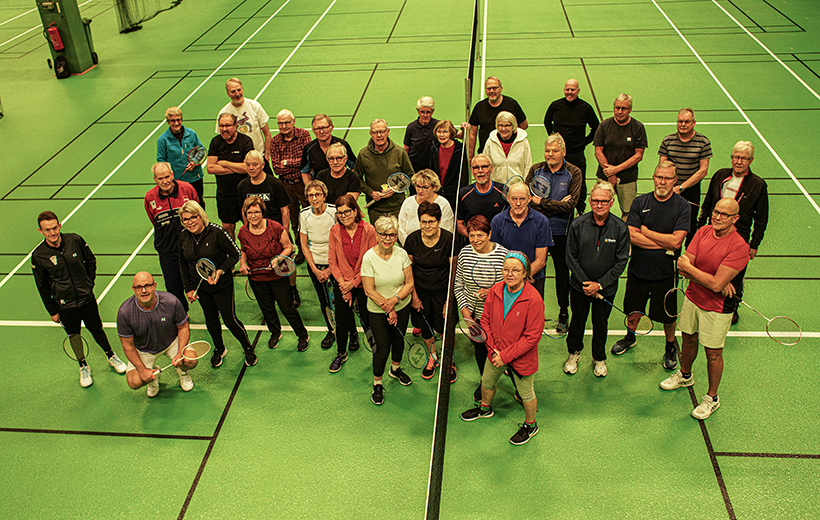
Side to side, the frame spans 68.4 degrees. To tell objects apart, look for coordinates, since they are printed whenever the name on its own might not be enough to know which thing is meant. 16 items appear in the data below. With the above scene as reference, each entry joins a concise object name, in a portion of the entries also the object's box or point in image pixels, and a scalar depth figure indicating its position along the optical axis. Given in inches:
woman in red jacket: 197.6
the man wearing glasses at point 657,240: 232.2
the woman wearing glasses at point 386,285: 226.5
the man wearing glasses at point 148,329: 228.5
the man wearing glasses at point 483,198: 251.1
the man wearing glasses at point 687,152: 275.4
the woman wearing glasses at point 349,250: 244.7
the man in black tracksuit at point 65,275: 246.7
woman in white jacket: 286.4
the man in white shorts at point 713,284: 204.7
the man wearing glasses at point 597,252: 224.7
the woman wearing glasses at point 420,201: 243.4
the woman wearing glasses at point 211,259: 244.4
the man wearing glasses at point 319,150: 290.2
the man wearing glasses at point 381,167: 286.8
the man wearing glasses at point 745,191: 242.7
